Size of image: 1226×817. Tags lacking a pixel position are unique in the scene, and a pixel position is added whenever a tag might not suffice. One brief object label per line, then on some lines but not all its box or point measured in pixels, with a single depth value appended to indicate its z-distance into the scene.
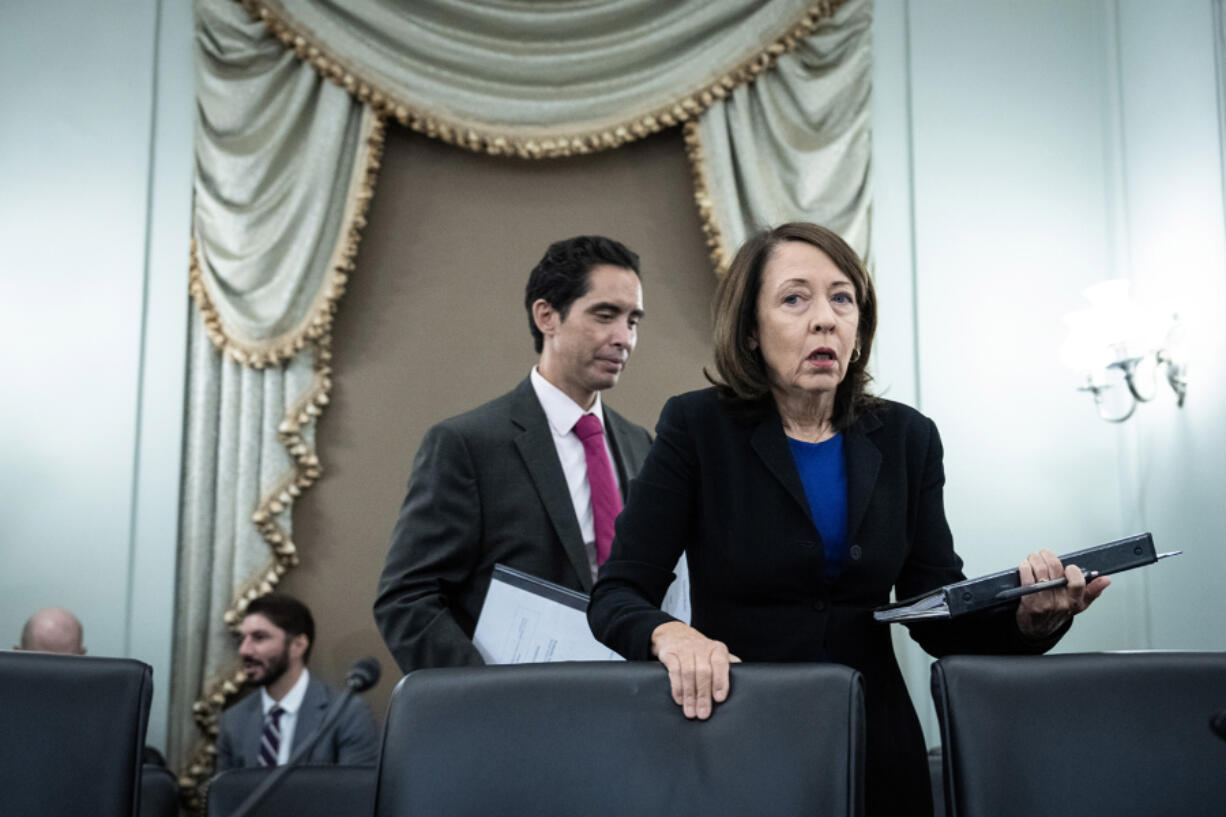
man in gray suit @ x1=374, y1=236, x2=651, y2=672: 2.16
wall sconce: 3.56
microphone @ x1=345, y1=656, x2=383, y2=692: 1.87
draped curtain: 3.92
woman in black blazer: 1.45
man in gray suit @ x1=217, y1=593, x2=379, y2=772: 3.57
